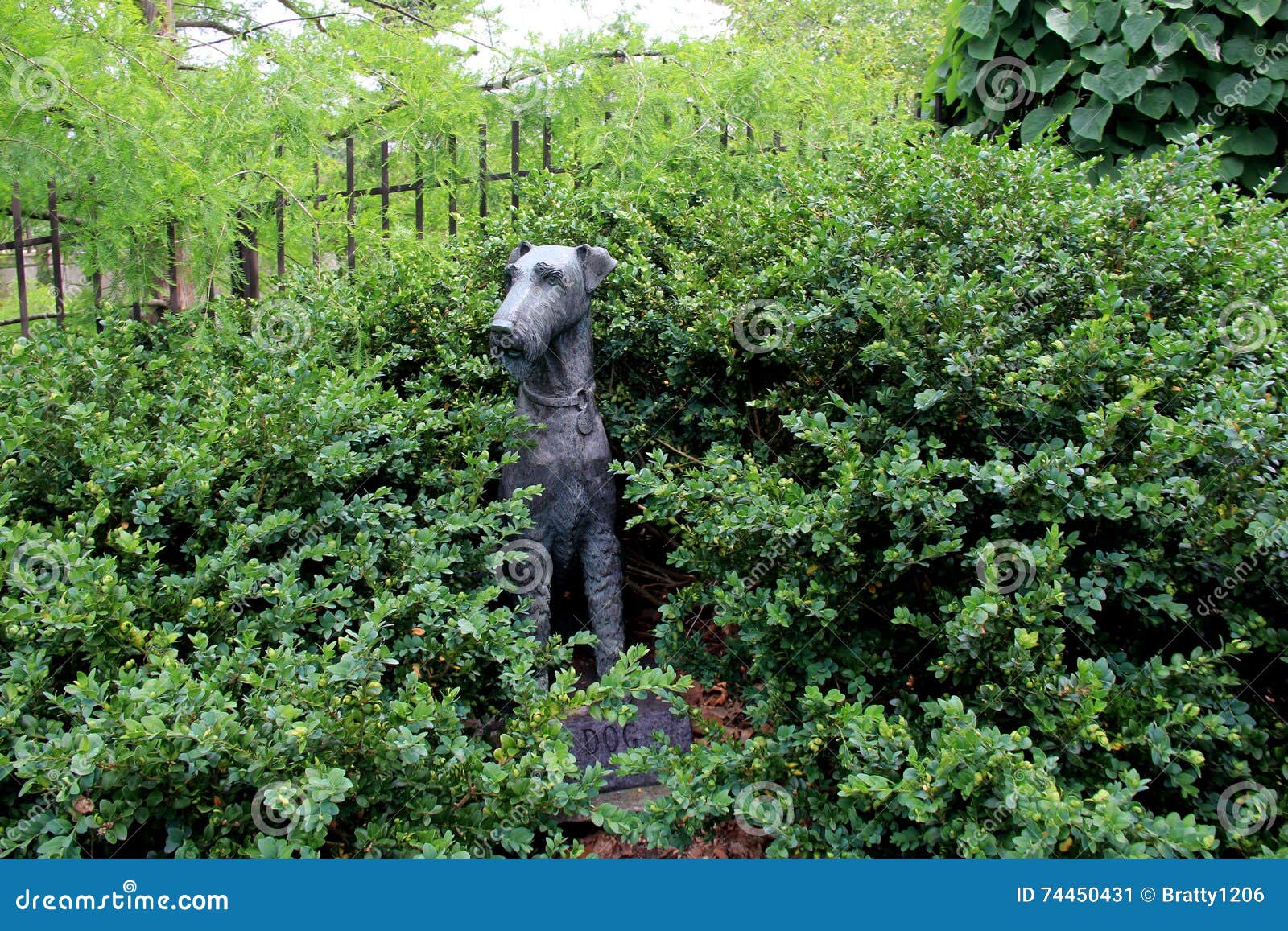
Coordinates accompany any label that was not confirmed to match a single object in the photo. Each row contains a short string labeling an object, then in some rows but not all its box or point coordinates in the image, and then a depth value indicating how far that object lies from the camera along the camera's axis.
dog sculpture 3.21
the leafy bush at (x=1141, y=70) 4.90
